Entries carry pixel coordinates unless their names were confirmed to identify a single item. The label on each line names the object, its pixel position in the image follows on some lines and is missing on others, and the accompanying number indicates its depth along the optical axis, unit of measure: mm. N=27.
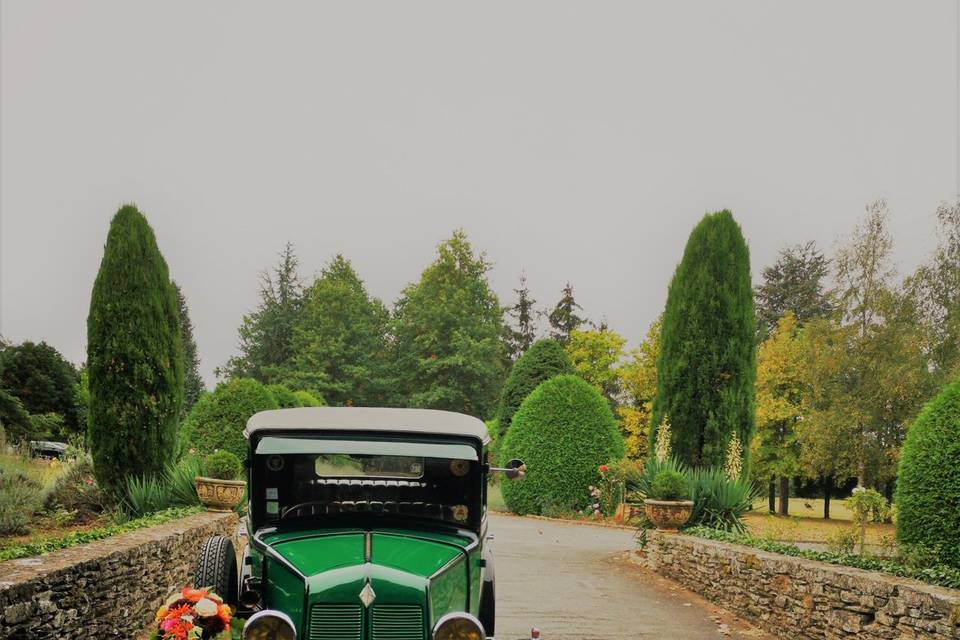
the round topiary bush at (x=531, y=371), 25766
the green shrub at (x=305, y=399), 31488
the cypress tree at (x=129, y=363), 12922
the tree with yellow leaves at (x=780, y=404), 32406
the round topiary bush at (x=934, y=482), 7176
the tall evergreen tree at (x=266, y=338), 53062
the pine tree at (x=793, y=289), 49281
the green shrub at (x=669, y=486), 12844
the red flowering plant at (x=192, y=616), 4730
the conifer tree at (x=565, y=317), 52000
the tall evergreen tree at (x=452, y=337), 45156
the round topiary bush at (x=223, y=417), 16969
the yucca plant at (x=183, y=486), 12555
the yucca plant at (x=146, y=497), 12445
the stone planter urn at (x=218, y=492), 11914
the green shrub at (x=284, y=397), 27859
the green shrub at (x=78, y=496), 13289
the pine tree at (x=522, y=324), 54125
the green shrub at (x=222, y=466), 12195
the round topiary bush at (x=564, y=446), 20641
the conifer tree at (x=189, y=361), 52250
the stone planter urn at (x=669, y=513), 12695
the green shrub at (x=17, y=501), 11625
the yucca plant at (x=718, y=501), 13312
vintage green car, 4844
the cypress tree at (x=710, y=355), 16781
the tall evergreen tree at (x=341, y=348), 48312
